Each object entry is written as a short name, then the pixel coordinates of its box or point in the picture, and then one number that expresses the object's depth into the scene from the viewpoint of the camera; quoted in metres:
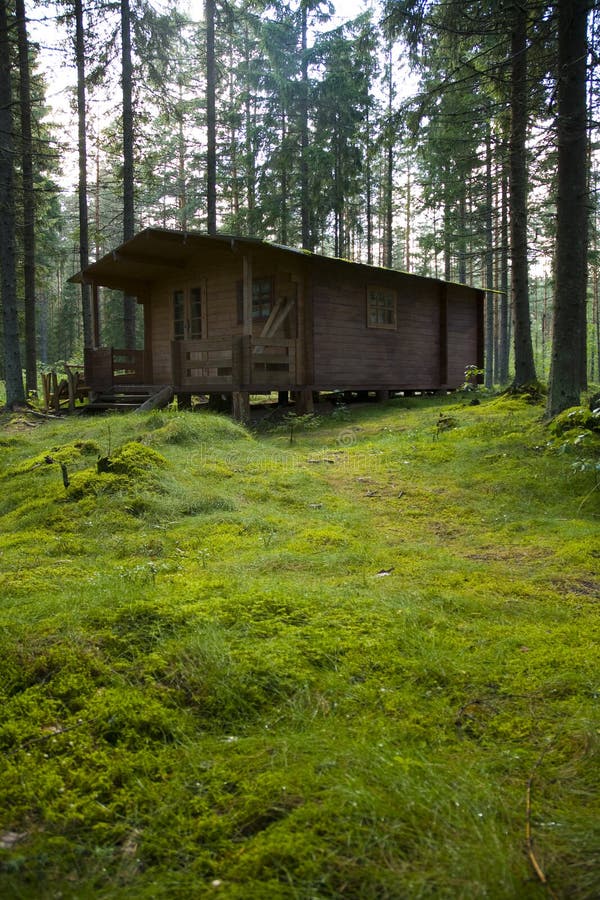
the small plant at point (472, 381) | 14.30
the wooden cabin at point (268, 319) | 13.62
